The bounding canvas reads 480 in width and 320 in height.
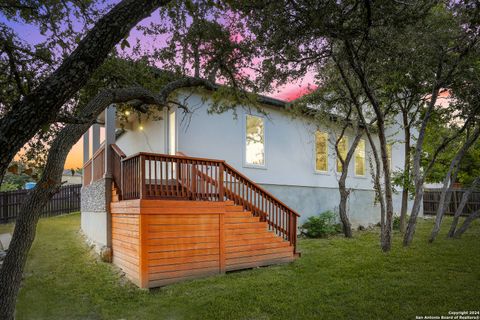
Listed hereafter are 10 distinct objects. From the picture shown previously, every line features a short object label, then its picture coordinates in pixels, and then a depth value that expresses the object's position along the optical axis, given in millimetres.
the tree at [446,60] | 8375
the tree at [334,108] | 11620
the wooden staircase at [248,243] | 7801
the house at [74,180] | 26906
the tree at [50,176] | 3734
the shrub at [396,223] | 15489
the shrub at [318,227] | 13031
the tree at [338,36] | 6535
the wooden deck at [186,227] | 6691
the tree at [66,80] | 2447
